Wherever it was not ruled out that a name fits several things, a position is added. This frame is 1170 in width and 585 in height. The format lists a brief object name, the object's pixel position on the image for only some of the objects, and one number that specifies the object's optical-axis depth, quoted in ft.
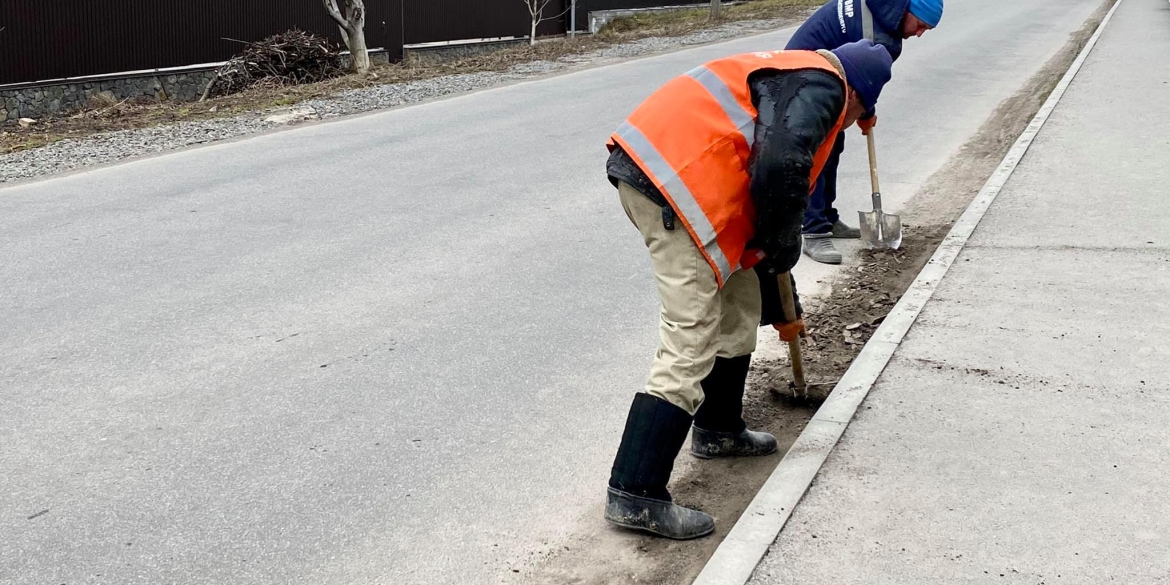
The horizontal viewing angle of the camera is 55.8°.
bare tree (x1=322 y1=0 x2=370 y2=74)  62.03
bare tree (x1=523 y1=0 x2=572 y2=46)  85.53
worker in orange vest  10.68
